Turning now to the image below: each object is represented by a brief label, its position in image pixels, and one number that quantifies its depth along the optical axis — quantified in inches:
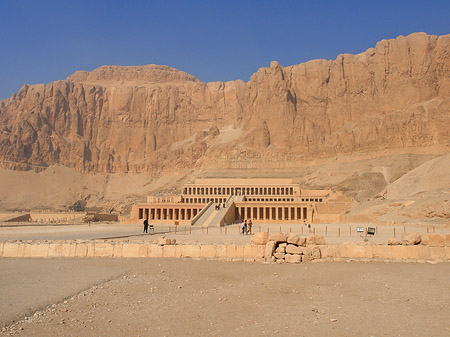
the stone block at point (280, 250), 810.8
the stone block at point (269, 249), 808.3
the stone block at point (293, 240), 822.5
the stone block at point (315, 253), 815.7
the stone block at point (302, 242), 824.9
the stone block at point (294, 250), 808.3
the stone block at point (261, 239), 849.5
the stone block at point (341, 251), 831.1
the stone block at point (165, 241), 889.5
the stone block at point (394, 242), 859.4
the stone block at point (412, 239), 850.1
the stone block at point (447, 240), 849.5
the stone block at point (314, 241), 860.4
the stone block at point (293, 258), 798.5
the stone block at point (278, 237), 821.2
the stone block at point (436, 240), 848.3
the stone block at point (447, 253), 832.3
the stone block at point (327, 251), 824.9
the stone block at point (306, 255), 806.5
